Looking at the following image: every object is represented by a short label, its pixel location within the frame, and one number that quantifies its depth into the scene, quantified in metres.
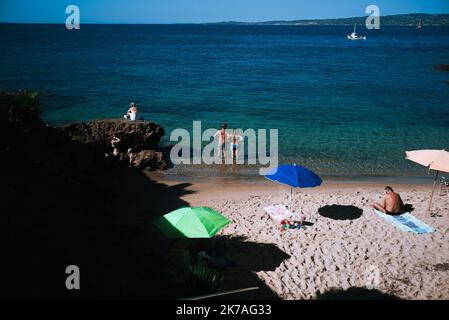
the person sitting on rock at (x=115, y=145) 16.53
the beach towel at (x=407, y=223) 10.51
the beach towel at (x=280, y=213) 10.84
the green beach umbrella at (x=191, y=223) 8.10
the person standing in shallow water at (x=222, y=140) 17.44
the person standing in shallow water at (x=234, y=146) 17.28
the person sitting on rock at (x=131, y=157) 16.58
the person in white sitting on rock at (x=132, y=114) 18.45
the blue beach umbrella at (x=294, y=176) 10.21
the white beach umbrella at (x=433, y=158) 10.58
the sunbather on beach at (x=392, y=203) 11.32
